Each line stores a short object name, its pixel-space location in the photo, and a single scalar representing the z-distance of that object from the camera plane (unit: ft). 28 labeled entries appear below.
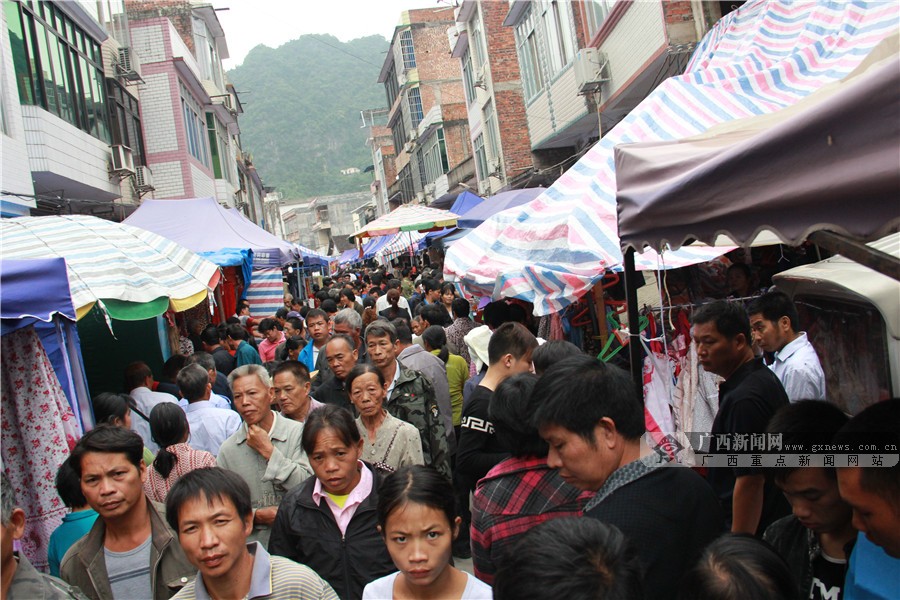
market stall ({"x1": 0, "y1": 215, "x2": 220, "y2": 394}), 18.93
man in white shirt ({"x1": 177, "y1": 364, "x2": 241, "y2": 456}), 18.49
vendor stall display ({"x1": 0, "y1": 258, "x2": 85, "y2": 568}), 14.57
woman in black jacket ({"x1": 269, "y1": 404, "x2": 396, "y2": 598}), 11.58
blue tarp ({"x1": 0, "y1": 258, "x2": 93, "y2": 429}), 12.87
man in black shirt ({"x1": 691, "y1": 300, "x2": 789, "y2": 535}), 11.59
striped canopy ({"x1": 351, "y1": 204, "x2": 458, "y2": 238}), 55.06
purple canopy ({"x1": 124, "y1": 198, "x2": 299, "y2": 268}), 42.78
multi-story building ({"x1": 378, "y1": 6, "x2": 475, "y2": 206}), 141.49
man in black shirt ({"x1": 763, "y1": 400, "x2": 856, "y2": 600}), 8.23
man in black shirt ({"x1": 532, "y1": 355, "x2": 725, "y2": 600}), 8.05
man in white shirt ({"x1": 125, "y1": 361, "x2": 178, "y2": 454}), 19.77
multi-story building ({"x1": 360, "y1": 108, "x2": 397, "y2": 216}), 237.66
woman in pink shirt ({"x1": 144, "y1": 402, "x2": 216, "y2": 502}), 14.30
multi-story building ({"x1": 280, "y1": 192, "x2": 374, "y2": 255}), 320.91
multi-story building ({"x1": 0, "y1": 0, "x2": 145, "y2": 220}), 39.73
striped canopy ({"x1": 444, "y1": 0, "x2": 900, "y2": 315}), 19.29
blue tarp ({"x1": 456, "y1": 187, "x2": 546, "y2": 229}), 45.82
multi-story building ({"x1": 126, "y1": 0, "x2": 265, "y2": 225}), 75.77
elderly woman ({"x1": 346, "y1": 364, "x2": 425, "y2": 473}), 15.57
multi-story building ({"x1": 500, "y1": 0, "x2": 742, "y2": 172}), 37.22
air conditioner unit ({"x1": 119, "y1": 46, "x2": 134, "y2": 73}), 64.85
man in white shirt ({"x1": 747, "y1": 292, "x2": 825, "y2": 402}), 15.98
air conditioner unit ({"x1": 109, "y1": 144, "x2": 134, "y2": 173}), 56.18
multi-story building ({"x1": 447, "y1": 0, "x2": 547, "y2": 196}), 88.84
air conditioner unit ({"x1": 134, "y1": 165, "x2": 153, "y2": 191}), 62.97
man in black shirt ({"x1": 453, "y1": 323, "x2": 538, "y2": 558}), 13.89
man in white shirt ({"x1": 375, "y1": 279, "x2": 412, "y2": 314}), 43.98
